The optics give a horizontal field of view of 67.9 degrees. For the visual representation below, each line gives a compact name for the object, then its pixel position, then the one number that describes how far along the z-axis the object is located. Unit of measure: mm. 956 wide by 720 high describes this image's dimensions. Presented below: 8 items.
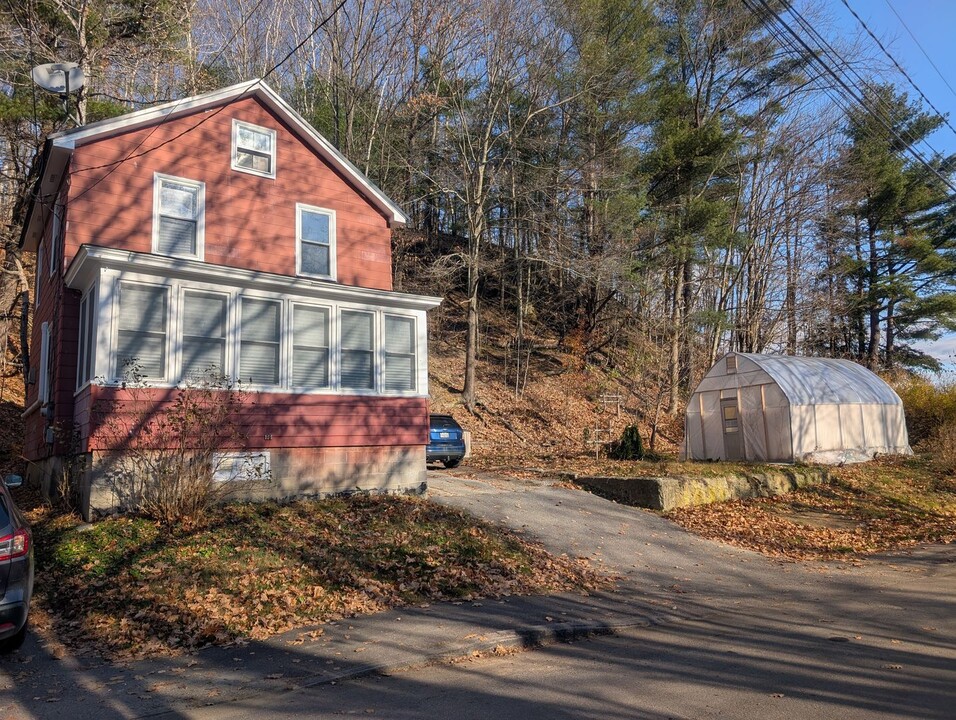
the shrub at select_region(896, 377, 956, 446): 26789
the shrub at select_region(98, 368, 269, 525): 10484
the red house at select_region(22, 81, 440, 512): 11781
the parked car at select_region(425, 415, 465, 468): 19516
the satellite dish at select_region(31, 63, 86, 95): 14484
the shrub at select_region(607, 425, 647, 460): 21953
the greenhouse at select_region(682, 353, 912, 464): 21875
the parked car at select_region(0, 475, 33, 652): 6473
